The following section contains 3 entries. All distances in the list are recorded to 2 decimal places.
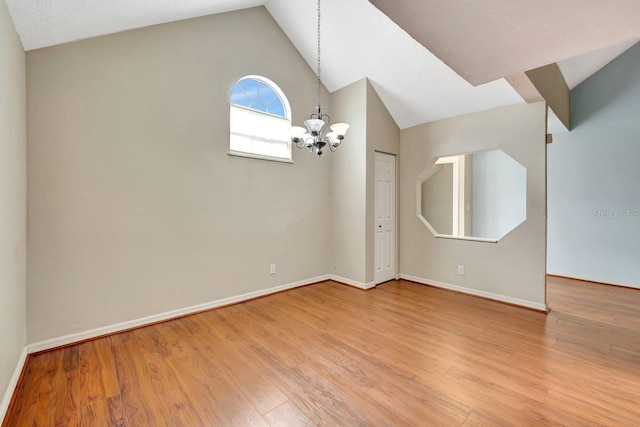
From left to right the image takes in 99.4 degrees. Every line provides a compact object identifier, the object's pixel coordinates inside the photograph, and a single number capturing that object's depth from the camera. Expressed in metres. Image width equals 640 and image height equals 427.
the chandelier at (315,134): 2.66
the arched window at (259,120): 3.68
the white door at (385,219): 4.38
